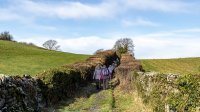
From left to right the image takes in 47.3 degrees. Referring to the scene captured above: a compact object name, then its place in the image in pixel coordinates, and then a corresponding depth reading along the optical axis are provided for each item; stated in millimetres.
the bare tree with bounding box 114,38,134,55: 49571
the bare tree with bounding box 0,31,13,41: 74288
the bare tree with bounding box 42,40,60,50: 82136
